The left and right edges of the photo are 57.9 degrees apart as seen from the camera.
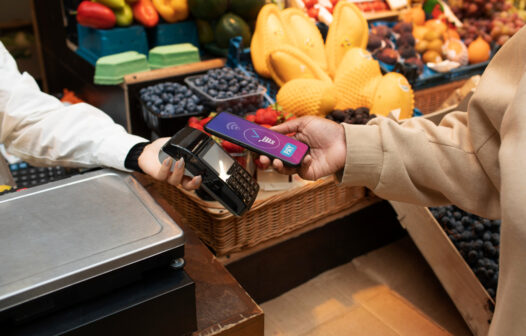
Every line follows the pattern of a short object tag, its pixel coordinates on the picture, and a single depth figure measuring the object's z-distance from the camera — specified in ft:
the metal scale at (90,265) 2.43
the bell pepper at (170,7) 7.19
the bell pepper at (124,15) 6.98
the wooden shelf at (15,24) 9.90
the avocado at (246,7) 7.30
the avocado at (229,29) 7.29
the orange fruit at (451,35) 8.53
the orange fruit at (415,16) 8.81
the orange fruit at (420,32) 8.43
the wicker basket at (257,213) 4.78
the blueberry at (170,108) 5.86
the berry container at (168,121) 5.78
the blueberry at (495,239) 5.18
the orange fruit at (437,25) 8.55
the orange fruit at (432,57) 8.07
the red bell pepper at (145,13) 7.14
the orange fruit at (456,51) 8.13
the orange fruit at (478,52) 8.28
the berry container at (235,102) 6.06
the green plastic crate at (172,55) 6.89
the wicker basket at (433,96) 7.62
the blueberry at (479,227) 5.26
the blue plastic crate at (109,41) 6.99
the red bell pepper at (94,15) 6.76
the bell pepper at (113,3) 6.74
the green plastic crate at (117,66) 6.53
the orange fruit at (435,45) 8.21
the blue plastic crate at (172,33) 7.41
